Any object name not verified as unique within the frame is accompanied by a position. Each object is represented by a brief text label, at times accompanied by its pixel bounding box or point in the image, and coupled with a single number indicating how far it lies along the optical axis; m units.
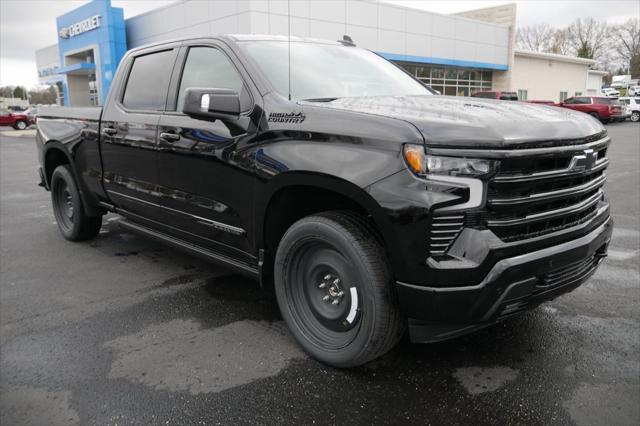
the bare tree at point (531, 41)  84.88
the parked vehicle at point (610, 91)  59.11
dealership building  25.45
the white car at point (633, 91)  60.14
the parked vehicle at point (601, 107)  30.06
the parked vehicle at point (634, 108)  33.84
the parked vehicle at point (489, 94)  23.55
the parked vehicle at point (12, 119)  36.88
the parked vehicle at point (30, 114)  38.03
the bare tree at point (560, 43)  82.69
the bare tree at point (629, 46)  81.50
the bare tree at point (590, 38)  81.50
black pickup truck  2.35
